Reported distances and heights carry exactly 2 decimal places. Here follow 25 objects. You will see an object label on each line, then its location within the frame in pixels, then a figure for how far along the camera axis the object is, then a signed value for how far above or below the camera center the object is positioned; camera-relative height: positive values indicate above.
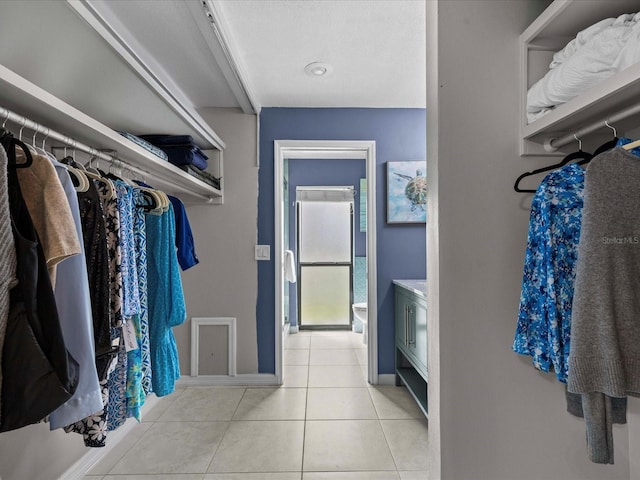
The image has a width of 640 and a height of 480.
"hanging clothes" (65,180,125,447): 1.10 -0.20
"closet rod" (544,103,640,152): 0.84 +0.35
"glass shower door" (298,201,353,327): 4.62 -0.12
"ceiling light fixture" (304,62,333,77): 2.16 +1.20
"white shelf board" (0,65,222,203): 0.85 +0.42
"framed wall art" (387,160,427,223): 2.81 +0.47
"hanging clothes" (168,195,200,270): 1.79 +0.05
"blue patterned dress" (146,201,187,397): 1.46 -0.25
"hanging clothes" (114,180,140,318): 1.19 -0.02
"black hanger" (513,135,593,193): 1.05 +0.28
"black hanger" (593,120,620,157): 0.94 +0.29
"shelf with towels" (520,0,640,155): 0.80 +0.45
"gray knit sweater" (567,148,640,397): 0.77 -0.09
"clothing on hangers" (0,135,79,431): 0.74 -0.23
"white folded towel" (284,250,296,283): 4.41 -0.27
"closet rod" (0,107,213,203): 0.89 +0.36
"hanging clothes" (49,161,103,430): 0.89 -0.21
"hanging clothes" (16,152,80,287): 0.85 +0.10
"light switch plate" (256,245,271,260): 2.76 -0.03
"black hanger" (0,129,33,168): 0.82 +0.25
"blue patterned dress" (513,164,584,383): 0.94 -0.07
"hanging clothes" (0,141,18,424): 0.73 +0.00
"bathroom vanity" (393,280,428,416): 2.15 -0.63
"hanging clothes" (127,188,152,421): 1.27 -0.36
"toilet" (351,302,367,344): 3.79 -0.81
